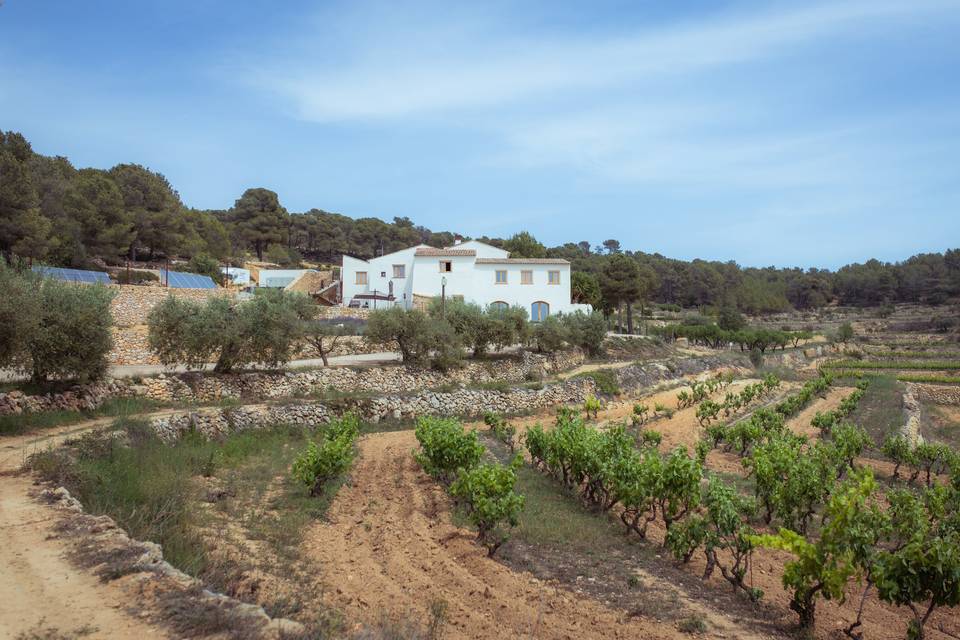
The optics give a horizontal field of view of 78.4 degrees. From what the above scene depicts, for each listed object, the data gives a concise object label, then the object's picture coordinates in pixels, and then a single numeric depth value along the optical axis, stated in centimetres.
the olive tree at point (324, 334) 2411
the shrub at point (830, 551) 680
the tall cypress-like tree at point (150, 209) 4675
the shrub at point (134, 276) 3747
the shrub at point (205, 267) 4828
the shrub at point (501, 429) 1909
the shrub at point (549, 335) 3362
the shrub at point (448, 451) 1313
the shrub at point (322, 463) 1198
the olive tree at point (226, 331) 1955
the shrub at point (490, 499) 946
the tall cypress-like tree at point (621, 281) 5494
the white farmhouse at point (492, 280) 4262
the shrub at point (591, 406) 2511
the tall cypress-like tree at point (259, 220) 7355
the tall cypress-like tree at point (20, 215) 3031
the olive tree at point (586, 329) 3647
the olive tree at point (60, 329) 1351
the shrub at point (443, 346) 2719
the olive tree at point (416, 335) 2675
